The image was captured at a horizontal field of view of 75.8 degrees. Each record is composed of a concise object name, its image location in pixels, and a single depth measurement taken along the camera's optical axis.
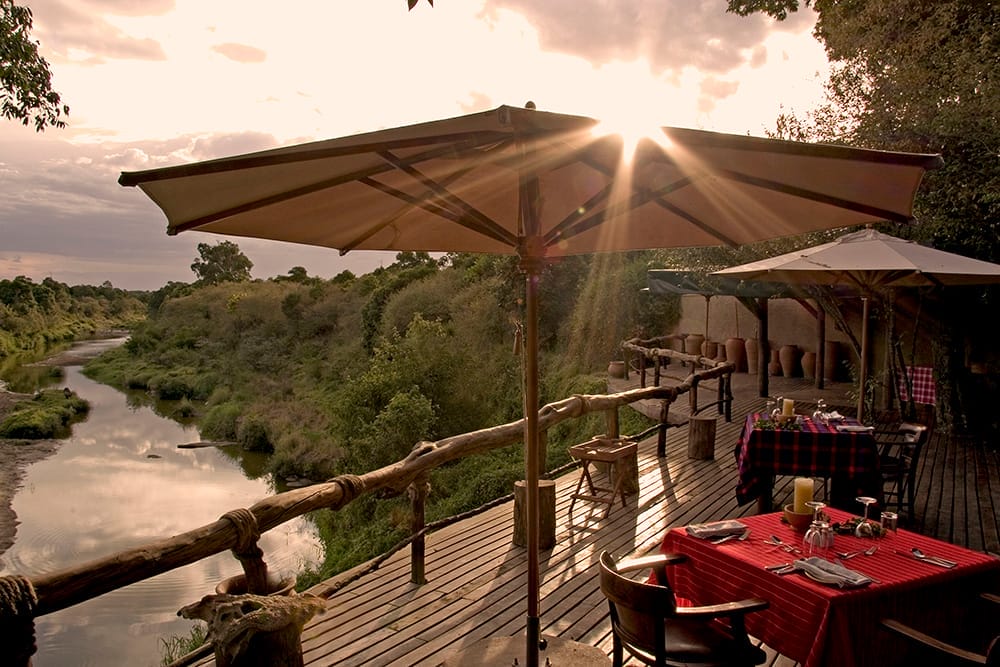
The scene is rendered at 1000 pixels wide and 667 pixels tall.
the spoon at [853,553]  2.86
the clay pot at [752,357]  15.73
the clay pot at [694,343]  17.34
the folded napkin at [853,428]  5.13
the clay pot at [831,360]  14.23
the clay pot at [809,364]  14.60
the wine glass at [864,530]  3.08
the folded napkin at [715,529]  3.11
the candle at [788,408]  5.72
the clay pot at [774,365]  15.55
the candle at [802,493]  3.29
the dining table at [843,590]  2.46
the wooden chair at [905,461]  5.16
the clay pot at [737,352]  15.75
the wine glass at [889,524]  3.13
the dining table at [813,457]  5.05
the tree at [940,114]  8.04
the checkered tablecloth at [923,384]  9.62
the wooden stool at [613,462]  5.79
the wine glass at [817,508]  3.14
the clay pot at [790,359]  15.08
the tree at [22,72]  6.98
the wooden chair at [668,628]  2.39
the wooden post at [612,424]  6.57
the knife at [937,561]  2.75
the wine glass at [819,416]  5.58
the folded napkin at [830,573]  2.54
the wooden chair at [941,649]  2.06
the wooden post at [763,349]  12.34
